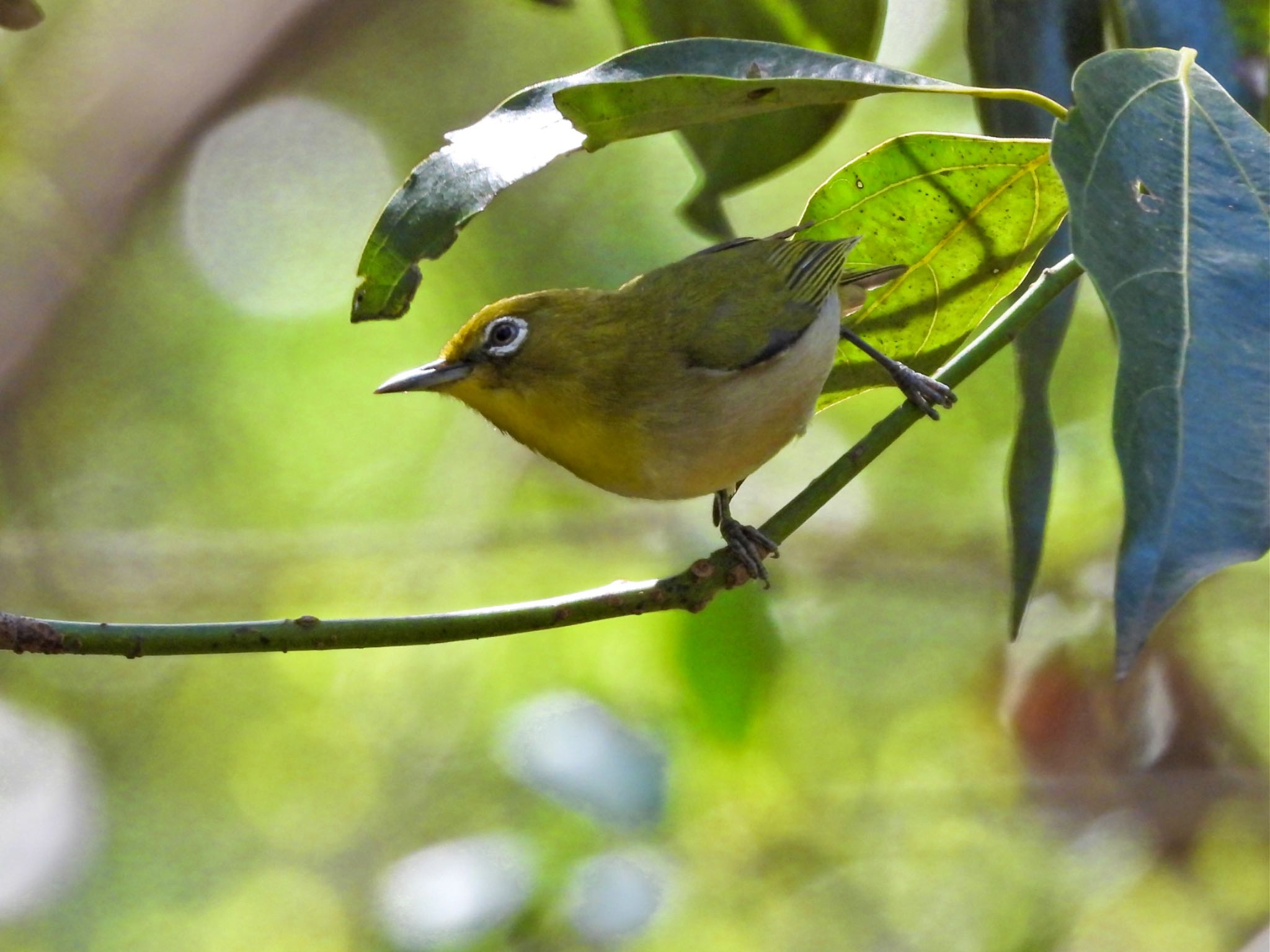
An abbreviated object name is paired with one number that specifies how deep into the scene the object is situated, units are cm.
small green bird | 569
